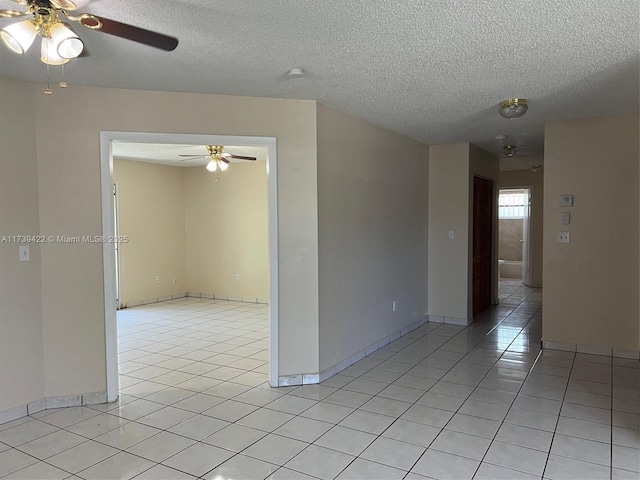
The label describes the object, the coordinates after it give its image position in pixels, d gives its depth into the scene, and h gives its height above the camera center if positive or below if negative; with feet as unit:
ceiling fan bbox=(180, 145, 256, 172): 18.58 +3.12
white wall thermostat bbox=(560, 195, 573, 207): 14.76 +0.90
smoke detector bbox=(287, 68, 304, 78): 9.49 +3.37
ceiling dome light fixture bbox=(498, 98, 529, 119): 12.00 +3.27
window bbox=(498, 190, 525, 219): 38.52 +1.99
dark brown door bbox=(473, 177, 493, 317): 20.04 -0.62
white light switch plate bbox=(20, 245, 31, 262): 10.11 -0.49
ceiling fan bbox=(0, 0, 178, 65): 5.74 +2.68
